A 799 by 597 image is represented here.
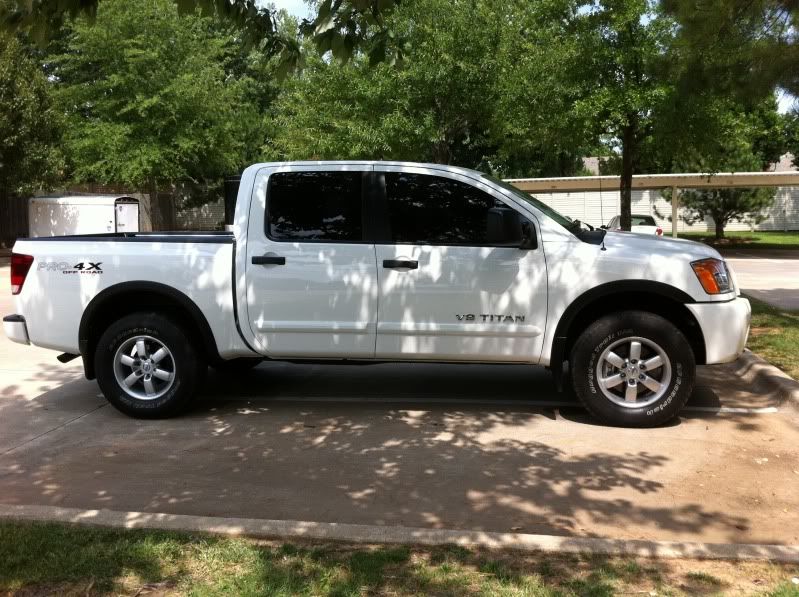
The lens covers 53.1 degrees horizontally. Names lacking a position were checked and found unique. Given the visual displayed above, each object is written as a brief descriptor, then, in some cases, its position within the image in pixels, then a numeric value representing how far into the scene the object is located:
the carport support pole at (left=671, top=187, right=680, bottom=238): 25.92
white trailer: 24.09
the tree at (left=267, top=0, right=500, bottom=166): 19.50
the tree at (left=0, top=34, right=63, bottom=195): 22.27
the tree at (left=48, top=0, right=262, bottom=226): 27.39
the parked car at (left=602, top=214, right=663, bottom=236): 21.77
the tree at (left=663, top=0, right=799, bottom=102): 8.94
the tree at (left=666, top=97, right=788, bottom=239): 29.13
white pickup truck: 5.80
